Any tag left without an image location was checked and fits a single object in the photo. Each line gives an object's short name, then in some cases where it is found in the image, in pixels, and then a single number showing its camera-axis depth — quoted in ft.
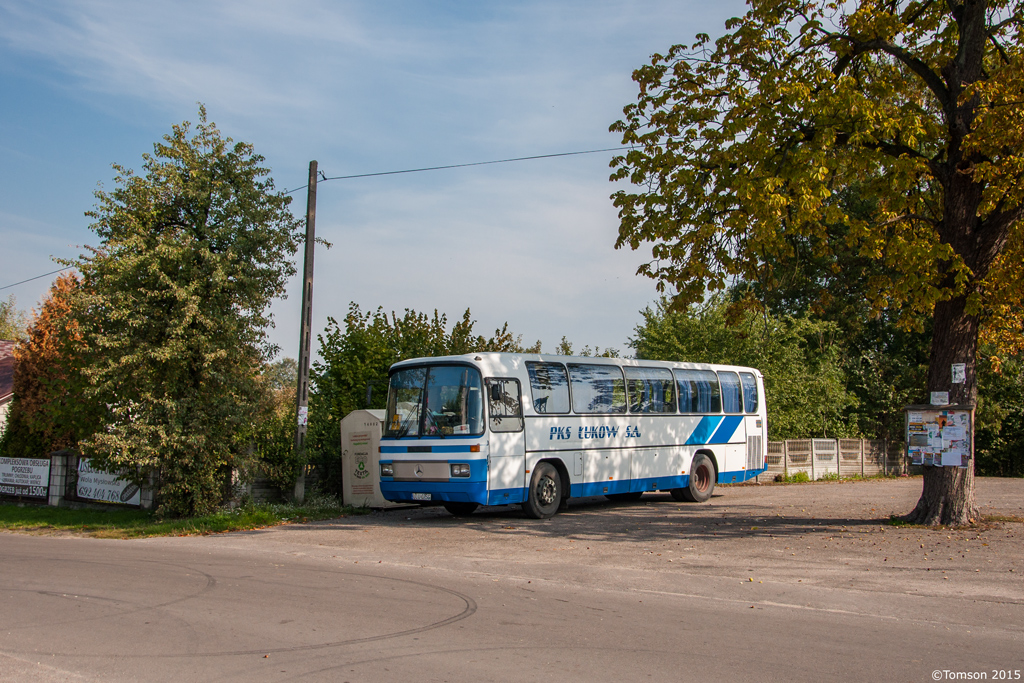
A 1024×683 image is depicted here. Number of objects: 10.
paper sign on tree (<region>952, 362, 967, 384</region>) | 43.85
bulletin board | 43.11
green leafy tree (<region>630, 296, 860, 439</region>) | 99.91
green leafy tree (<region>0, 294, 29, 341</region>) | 220.08
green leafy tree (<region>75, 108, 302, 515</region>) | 52.95
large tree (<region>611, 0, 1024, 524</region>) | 39.55
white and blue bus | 48.80
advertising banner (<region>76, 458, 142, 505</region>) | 65.21
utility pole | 58.23
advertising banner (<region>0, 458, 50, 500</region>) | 74.49
